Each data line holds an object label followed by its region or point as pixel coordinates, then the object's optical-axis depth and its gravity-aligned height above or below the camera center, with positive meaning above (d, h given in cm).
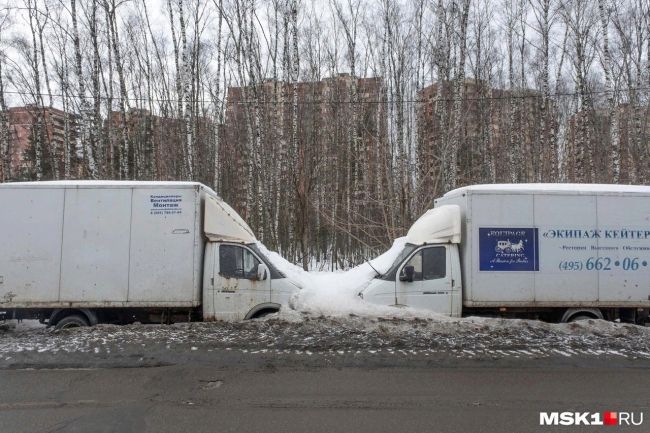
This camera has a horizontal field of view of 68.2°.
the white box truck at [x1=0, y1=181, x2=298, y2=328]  898 -27
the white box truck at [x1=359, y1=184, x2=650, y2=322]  905 -19
